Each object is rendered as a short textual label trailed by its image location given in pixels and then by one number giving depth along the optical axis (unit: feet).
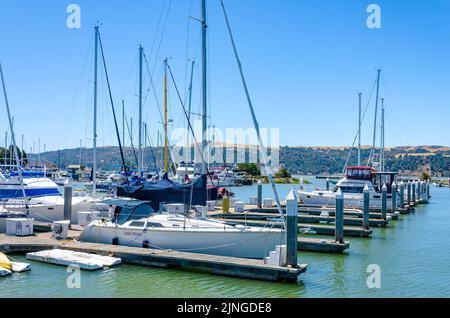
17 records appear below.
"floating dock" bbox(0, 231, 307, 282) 55.31
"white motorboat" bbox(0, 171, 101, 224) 93.09
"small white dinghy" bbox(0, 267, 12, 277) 56.50
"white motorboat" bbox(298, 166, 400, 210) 143.95
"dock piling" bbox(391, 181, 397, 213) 138.00
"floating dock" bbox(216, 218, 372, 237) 96.12
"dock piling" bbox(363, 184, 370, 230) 99.19
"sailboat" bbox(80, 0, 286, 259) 63.77
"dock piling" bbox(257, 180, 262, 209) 139.61
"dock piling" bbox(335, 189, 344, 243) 78.69
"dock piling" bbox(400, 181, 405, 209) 153.09
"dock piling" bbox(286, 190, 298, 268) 54.85
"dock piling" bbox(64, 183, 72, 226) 87.30
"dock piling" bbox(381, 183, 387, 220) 118.62
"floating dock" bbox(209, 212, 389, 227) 112.96
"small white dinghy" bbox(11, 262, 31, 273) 58.65
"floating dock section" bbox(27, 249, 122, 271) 60.70
